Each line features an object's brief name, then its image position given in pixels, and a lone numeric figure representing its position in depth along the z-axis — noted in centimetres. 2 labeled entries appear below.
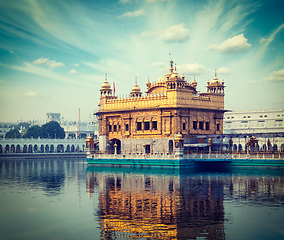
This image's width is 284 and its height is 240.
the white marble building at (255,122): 10232
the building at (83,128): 16518
